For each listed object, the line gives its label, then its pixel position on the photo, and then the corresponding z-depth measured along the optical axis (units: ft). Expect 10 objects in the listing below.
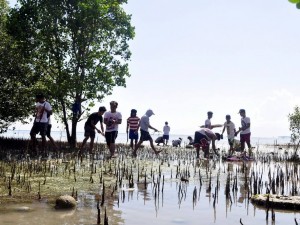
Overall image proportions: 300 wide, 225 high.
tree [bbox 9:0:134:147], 64.23
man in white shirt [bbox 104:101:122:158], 43.78
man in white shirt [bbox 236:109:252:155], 49.08
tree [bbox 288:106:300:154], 140.15
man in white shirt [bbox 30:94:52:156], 42.38
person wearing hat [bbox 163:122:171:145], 98.22
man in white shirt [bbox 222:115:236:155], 53.01
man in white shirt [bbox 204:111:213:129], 53.40
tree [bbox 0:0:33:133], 62.69
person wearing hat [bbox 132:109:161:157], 49.55
